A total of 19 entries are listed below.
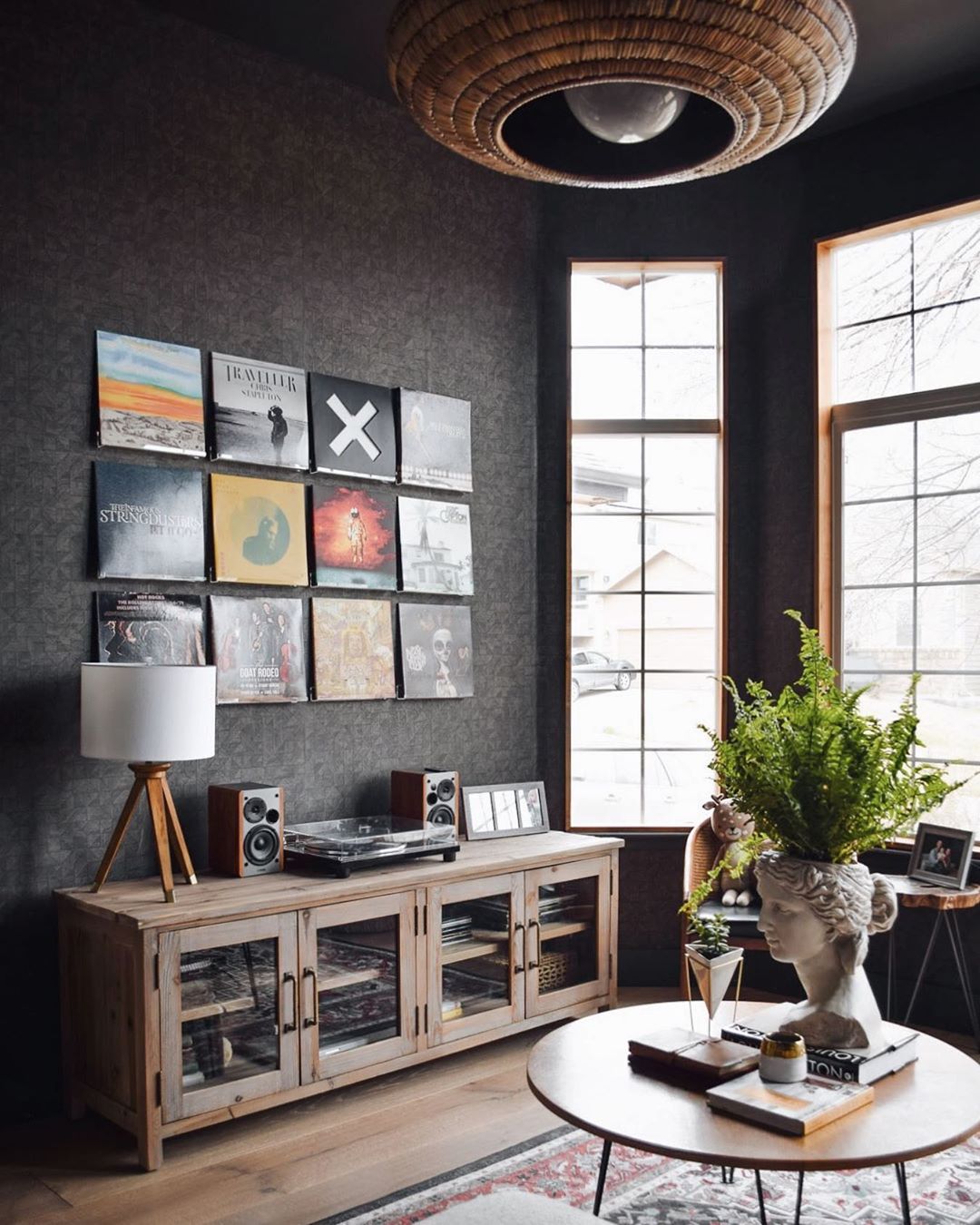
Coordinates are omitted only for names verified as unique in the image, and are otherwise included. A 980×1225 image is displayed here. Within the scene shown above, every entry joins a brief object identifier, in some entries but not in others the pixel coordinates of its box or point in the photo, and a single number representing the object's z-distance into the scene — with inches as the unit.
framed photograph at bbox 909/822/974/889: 153.5
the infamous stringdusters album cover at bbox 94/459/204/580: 140.0
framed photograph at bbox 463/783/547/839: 169.6
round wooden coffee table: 78.7
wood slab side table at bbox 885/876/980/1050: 148.6
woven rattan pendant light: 68.4
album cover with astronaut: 162.7
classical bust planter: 95.2
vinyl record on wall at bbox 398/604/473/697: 173.2
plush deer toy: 163.6
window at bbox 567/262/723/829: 189.9
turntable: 143.5
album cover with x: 163.0
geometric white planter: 99.0
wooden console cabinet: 122.0
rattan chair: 167.2
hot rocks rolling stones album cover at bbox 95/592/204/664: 140.0
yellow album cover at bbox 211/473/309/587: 150.9
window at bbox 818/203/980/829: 169.9
